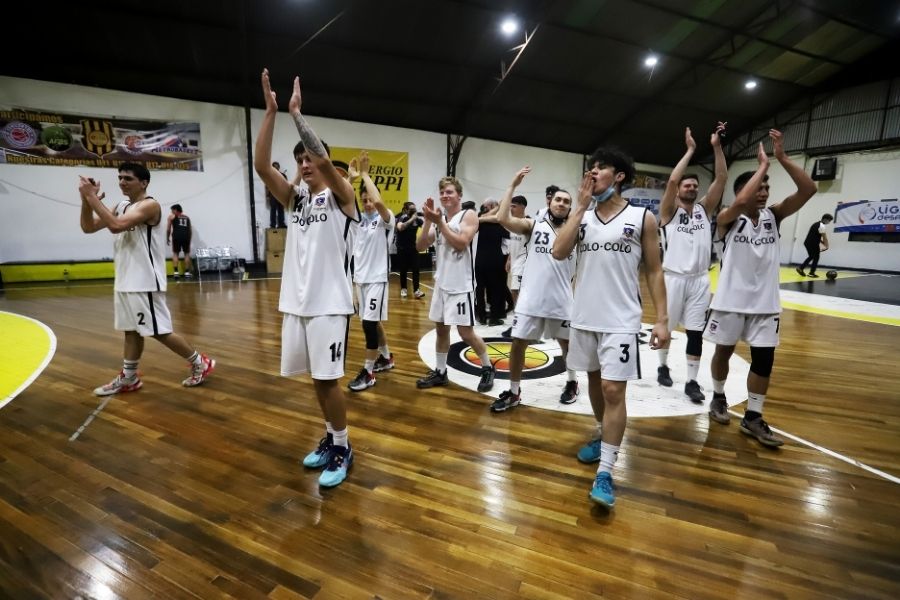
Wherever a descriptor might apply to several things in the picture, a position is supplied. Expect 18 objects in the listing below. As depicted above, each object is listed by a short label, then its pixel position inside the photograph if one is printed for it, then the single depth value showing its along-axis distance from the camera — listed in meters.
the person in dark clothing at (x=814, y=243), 12.84
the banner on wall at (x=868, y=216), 14.66
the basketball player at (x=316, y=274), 2.39
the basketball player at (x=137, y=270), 3.56
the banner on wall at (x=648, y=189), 20.17
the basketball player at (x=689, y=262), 3.85
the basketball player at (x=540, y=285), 3.32
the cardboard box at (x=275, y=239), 12.64
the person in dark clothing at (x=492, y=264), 6.05
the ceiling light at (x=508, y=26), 10.53
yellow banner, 14.27
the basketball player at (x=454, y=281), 3.80
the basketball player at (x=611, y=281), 2.34
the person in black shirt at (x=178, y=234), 11.34
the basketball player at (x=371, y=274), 4.16
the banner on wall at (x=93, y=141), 10.16
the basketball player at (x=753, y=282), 3.06
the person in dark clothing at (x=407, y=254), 8.60
